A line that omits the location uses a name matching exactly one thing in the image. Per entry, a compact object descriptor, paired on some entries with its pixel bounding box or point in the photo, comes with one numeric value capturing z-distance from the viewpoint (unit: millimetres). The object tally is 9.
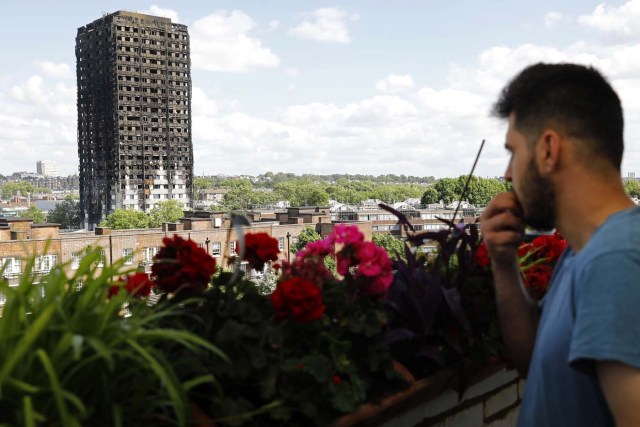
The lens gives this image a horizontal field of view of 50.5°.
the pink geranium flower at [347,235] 1290
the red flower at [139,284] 1167
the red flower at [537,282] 1796
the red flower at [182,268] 1148
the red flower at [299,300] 1086
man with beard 854
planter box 1172
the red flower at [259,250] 1324
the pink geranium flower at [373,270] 1248
